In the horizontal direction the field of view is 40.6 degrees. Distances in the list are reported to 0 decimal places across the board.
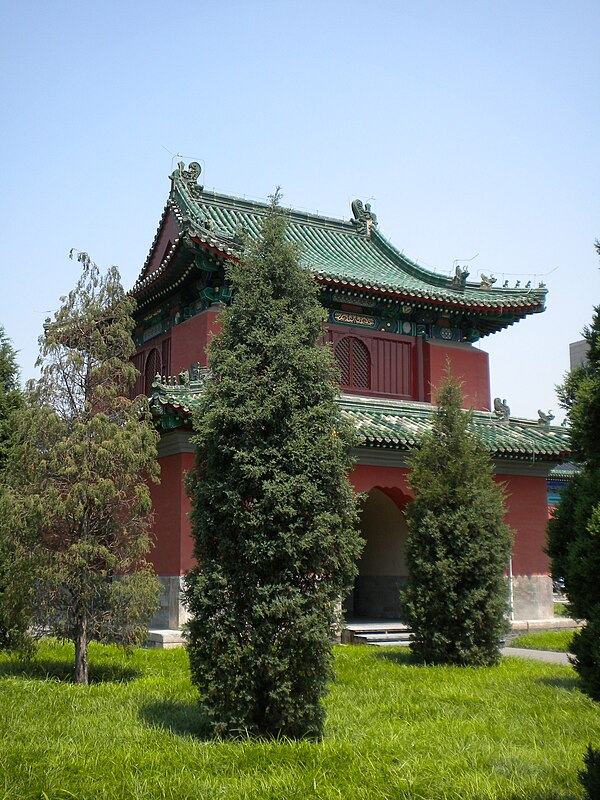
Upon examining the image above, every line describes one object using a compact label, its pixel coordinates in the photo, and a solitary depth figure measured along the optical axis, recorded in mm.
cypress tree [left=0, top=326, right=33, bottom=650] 9102
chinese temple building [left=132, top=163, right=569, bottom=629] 14081
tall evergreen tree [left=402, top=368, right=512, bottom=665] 10953
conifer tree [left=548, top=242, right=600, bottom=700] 4746
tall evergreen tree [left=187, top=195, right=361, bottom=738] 6348
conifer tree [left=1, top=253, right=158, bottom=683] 9117
